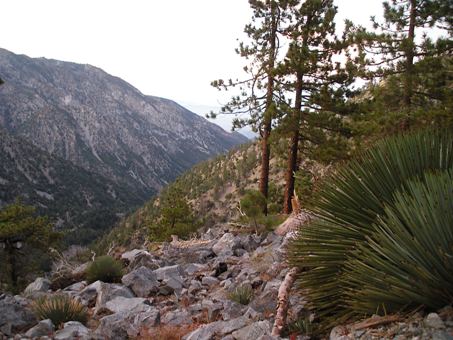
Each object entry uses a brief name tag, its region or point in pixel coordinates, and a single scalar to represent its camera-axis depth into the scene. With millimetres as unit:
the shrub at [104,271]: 9336
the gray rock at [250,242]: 10855
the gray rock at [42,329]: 5550
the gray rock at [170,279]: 8281
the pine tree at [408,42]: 14281
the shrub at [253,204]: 12578
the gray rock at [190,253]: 11077
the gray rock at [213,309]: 6125
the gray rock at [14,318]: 5846
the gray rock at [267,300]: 5703
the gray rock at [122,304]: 7129
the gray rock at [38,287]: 8889
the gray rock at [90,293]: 8055
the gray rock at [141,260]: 10453
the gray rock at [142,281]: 8336
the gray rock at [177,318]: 6257
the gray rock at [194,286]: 8070
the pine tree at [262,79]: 15727
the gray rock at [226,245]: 10689
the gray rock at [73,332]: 5285
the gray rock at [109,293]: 7723
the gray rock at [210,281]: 8422
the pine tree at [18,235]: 23172
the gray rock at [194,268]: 9673
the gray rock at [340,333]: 3391
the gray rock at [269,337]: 4246
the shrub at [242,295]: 6289
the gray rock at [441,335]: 2783
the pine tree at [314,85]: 14883
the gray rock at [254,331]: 4629
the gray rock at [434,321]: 2932
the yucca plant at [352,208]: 3982
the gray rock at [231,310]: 5832
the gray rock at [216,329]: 5059
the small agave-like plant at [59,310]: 6297
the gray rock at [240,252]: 10289
